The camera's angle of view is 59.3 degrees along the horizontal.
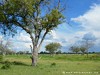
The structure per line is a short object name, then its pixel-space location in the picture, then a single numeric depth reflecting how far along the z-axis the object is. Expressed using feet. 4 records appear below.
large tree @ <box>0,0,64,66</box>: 41.77
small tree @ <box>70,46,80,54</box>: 187.19
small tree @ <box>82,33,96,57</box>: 158.16
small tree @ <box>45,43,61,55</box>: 186.30
